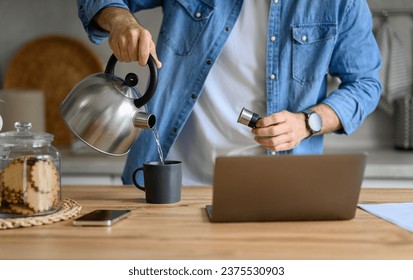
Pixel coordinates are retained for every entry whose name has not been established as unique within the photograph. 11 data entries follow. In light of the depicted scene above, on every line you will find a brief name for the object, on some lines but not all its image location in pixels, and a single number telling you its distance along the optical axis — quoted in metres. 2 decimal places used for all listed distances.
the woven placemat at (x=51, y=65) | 4.63
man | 2.85
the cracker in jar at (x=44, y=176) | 2.23
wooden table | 2.01
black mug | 2.38
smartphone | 2.19
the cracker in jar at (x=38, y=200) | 2.24
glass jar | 2.22
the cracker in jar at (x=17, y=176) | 2.22
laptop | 2.14
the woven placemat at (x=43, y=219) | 2.18
